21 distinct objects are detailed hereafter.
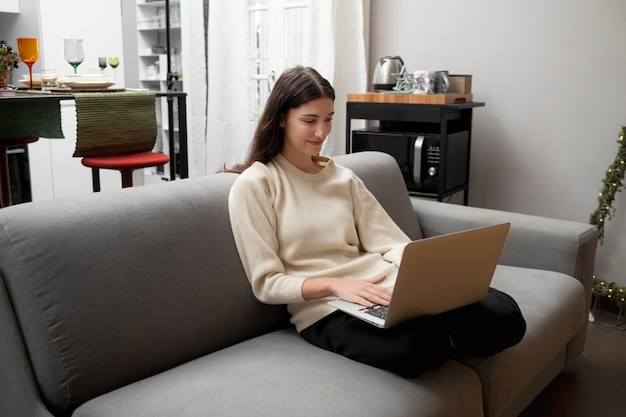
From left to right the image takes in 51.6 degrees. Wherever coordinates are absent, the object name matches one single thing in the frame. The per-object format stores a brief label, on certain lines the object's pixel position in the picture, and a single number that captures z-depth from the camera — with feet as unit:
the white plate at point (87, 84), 9.66
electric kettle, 11.20
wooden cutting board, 10.08
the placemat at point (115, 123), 9.24
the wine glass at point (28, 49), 9.38
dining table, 9.12
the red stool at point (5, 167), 10.00
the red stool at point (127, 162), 9.43
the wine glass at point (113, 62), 10.81
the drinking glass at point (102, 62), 10.58
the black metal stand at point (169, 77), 12.50
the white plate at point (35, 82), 10.44
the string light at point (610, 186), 9.80
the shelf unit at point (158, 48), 20.12
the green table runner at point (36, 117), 9.37
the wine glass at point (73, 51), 9.90
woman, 4.97
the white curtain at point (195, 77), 14.70
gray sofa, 4.41
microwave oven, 10.16
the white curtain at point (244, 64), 12.48
